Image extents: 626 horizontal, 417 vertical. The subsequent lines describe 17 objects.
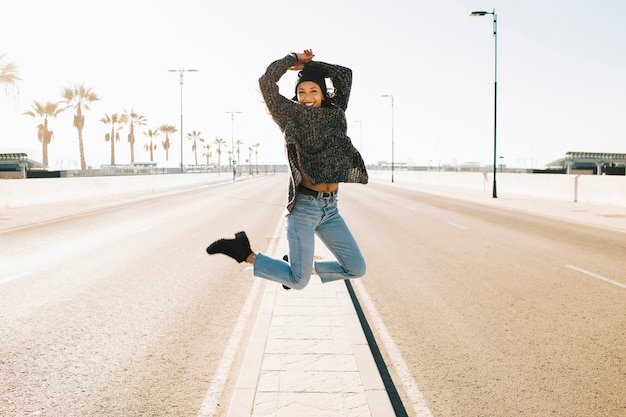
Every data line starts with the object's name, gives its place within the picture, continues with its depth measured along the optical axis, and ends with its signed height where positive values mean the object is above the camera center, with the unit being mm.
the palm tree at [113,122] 85831 +9389
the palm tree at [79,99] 65500 +9983
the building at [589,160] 76762 +2336
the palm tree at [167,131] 121750 +10755
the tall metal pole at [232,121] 73825 +8015
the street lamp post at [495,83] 27408 +5090
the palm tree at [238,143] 169562 +11137
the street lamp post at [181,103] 41938 +6271
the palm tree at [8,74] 21688 +4288
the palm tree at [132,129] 94750 +8757
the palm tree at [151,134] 118325 +9844
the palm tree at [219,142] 167400 +11220
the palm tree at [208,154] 176562 +8131
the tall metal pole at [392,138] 59681 +4492
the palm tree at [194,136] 142500 +11285
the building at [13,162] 58094 +1826
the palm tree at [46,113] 69938 +8679
